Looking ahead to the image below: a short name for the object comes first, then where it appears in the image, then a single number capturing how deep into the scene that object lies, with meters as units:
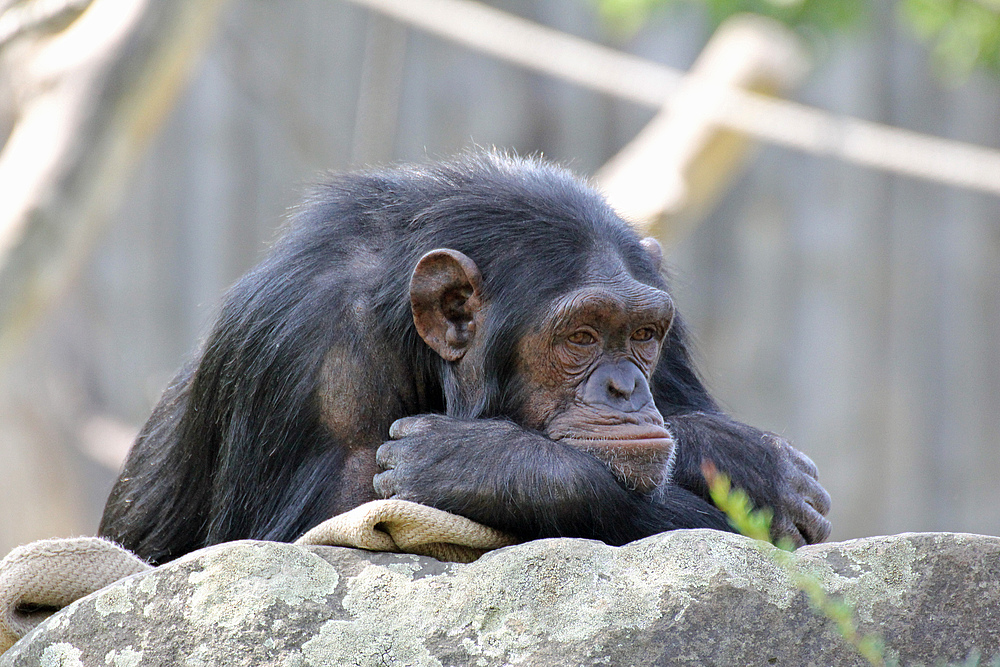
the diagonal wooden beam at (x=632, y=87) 15.30
